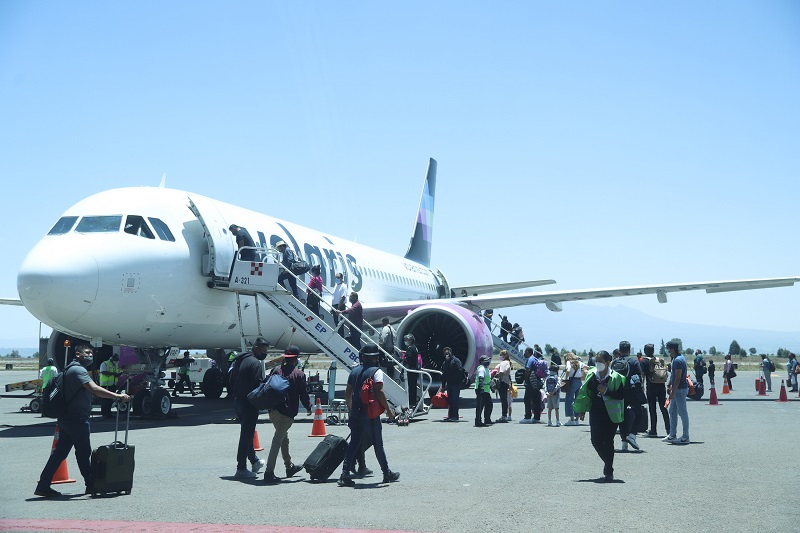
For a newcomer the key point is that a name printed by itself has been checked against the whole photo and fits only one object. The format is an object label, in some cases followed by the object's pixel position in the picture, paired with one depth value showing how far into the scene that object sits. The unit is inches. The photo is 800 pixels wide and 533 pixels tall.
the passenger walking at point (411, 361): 695.3
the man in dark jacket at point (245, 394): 357.4
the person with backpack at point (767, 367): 1161.4
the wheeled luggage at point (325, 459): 349.4
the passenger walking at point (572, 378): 619.5
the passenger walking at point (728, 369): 1148.8
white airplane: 514.3
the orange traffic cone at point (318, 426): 506.6
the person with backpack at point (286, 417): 351.6
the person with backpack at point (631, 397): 451.8
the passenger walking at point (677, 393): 490.9
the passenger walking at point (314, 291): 658.2
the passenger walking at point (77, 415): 322.2
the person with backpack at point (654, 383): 533.6
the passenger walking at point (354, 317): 676.1
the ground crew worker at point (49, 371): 671.8
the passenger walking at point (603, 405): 354.3
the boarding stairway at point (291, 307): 593.9
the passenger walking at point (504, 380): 633.6
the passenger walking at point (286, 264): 638.5
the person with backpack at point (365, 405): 350.3
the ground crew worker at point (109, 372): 671.1
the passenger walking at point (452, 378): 632.4
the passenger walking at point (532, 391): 622.2
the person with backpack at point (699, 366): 1126.2
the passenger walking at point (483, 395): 588.1
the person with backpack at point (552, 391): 607.2
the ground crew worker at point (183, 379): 971.3
